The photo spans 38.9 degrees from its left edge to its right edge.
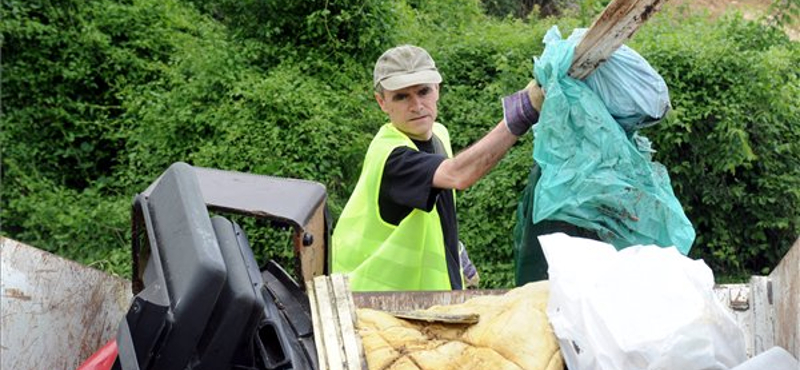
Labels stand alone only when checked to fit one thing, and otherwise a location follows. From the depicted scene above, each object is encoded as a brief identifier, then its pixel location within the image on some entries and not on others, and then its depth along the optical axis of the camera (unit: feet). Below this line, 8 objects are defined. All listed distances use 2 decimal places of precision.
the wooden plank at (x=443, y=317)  9.63
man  13.03
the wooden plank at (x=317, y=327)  9.14
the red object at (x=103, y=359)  9.06
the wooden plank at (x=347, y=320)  9.16
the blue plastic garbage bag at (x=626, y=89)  12.62
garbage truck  8.29
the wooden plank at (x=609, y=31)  11.64
